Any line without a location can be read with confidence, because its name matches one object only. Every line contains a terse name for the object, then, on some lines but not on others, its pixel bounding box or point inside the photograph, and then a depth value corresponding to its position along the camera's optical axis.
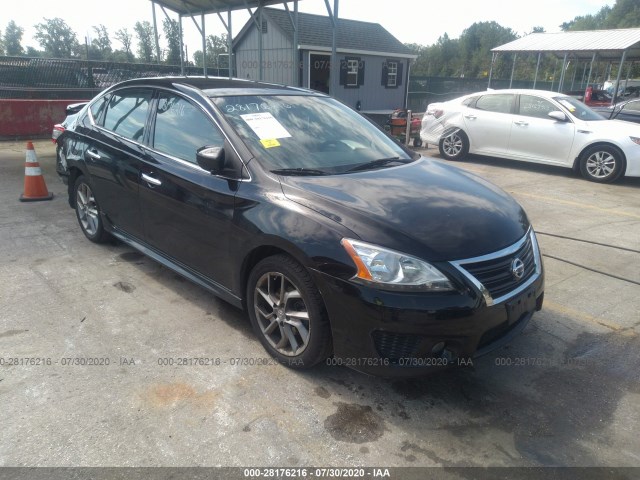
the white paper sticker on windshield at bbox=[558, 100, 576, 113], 8.92
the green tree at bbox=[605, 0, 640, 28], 84.00
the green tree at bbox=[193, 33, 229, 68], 66.31
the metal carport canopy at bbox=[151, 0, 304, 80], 13.13
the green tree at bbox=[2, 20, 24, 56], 87.62
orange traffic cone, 6.47
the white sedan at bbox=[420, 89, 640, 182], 8.44
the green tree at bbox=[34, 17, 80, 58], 81.25
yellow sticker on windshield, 3.18
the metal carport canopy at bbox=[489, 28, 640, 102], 16.25
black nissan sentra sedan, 2.41
